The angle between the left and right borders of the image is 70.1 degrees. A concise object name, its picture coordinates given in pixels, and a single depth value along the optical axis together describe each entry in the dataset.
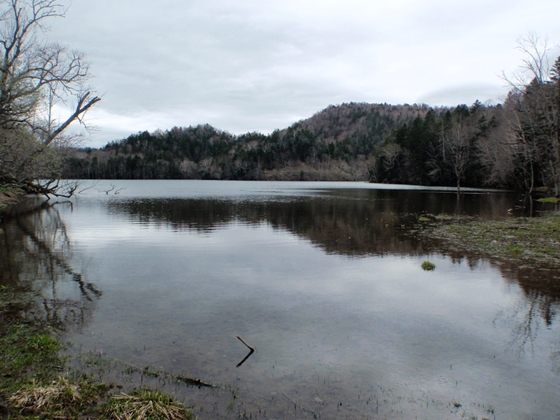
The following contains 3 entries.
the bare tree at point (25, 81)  17.67
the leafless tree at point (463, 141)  86.43
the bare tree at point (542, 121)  35.31
